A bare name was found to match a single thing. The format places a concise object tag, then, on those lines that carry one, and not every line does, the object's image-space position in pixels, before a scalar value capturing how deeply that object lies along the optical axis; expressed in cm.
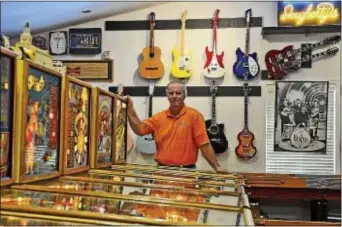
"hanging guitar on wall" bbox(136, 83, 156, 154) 578
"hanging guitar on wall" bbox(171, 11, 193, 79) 580
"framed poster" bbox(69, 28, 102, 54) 598
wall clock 603
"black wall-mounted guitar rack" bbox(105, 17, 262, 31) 582
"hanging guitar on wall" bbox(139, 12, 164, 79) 585
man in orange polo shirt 368
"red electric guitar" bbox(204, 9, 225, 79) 577
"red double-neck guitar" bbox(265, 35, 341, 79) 570
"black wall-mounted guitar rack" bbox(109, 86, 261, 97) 576
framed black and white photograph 567
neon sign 567
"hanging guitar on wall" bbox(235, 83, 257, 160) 567
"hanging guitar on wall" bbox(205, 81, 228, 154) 566
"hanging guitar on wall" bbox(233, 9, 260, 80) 573
